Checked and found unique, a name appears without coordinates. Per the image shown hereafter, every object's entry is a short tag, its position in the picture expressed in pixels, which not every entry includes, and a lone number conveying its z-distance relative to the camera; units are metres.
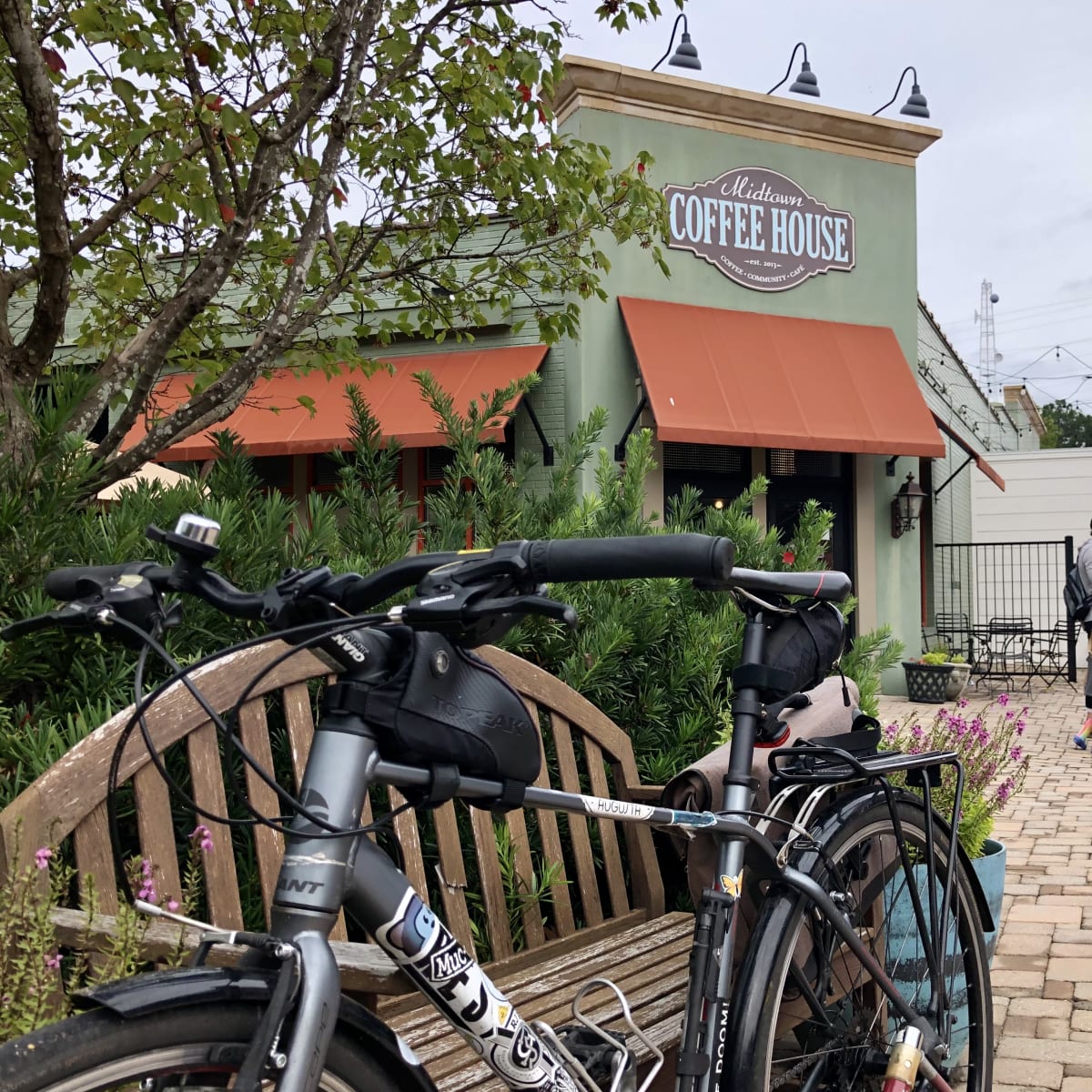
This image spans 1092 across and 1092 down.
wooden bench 1.89
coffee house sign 12.61
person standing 9.88
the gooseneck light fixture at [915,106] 13.91
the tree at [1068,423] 81.75
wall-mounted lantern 13.43
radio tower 54.28
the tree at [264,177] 3.78
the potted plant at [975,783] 3.62
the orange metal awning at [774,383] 11.43
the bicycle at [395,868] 1.19
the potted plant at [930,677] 12.98
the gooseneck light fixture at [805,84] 13.30
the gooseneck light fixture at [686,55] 12.69
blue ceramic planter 2.53
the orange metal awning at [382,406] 11.34
